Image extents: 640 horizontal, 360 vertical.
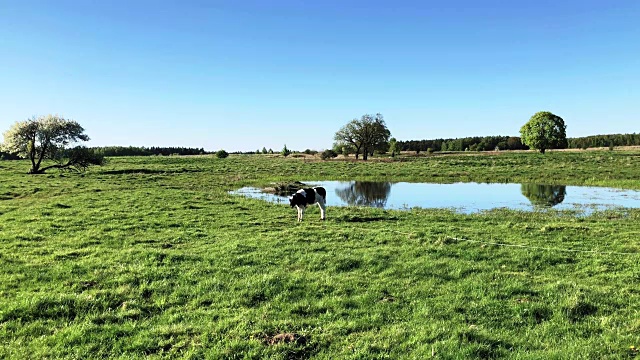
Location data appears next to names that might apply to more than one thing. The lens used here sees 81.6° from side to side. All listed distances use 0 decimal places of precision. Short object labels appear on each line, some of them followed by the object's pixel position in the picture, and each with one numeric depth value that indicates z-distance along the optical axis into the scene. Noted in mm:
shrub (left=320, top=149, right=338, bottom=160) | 98062
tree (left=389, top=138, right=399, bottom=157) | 126188
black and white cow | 20203
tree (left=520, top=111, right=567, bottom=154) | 91750
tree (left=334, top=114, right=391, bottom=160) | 93000
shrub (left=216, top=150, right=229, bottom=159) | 114812
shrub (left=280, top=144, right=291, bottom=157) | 129200
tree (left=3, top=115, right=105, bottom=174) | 51375
